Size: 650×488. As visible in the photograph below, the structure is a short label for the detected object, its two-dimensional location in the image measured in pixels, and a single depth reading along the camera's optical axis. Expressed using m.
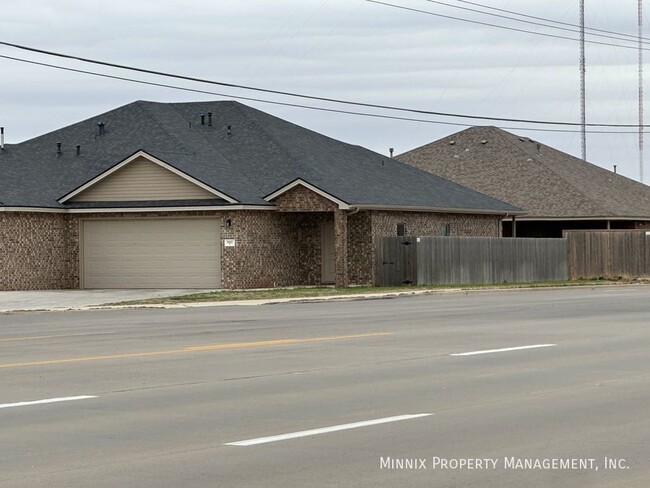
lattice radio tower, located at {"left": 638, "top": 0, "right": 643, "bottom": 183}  70.88
